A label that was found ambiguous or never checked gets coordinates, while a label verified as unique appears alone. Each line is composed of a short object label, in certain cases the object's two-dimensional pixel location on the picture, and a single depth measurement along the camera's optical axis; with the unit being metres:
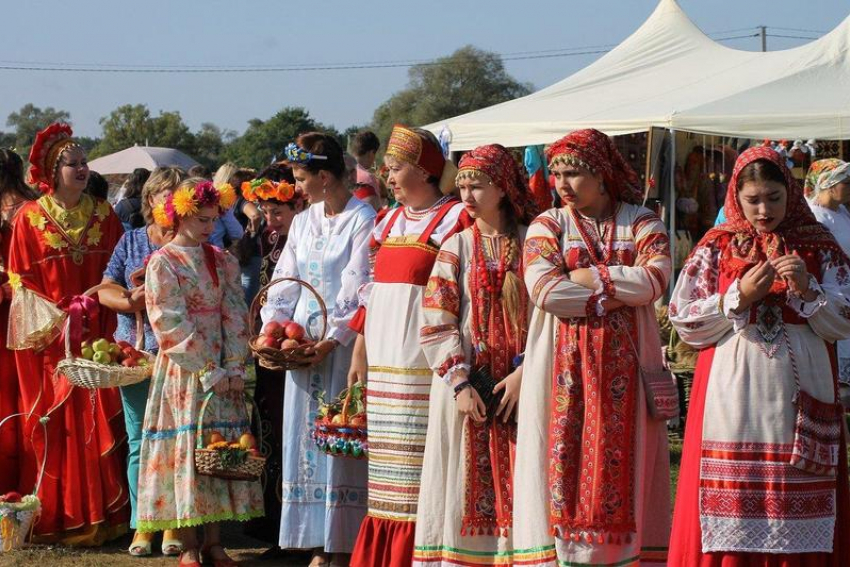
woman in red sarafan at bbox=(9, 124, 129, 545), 11.18
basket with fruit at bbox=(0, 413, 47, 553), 10.78
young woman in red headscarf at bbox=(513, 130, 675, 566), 7.27
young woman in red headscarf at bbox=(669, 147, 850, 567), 6.76
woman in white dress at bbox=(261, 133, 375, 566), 9.57
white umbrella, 31.55
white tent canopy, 19.85
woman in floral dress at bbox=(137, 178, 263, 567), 9.67
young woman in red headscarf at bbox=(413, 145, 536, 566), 7.85
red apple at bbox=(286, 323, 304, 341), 9.53
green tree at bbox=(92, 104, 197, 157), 95.64
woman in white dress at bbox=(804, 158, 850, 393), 13.54
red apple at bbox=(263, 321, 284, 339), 9.56
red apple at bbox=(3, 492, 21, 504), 10.95
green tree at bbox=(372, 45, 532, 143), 102.95
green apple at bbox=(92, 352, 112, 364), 10.44
